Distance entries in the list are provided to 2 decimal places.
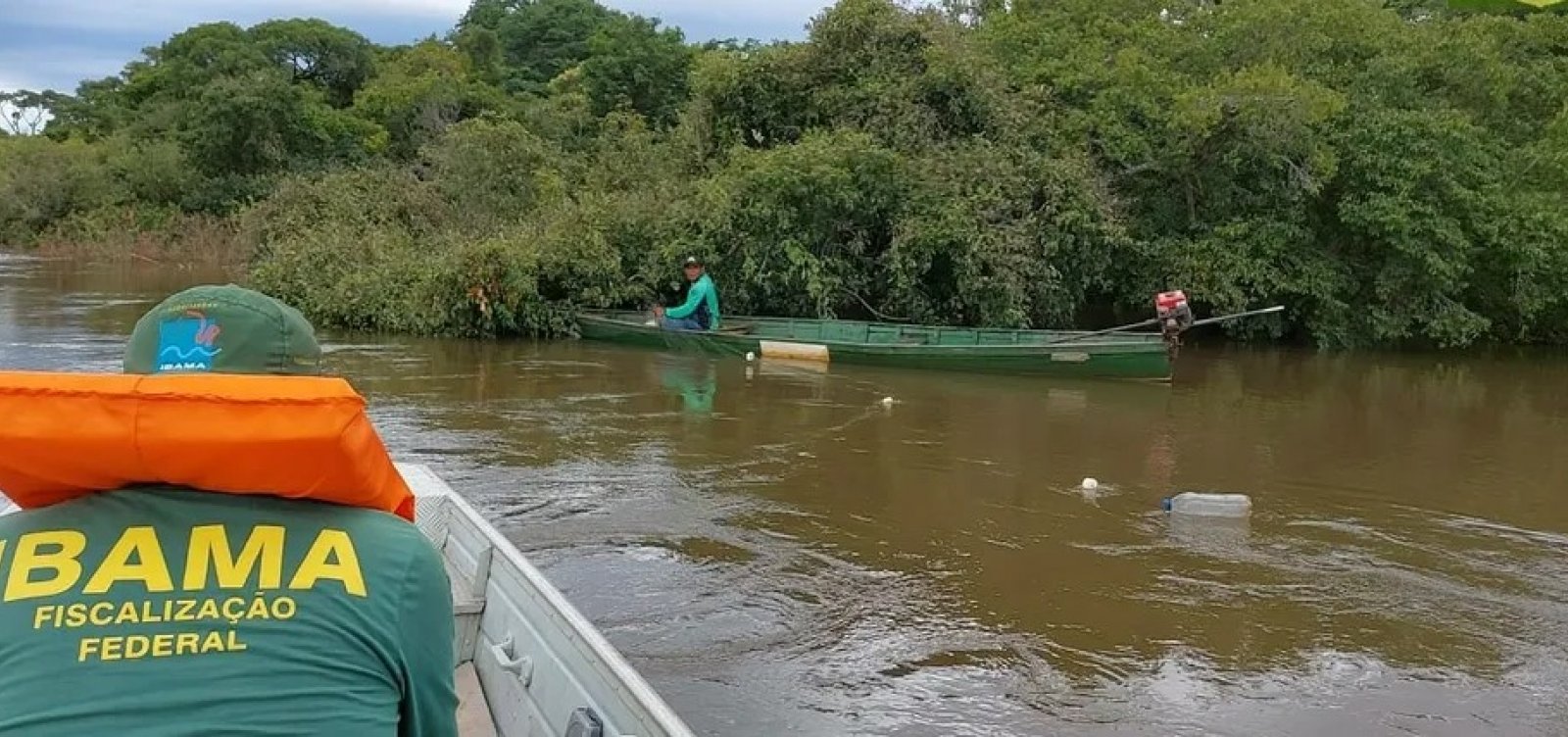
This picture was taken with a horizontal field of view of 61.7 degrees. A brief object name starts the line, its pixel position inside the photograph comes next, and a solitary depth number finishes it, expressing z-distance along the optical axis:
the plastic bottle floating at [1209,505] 9.09
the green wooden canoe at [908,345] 15.05
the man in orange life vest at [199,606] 1.65
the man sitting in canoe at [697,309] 16.57
